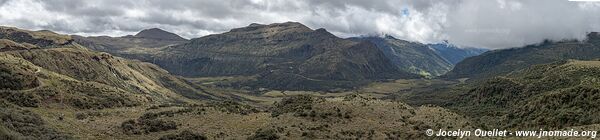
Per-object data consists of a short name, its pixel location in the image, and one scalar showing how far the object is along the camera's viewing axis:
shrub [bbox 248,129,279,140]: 84.77
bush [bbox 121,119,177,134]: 93.50
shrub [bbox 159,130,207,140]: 86.25
